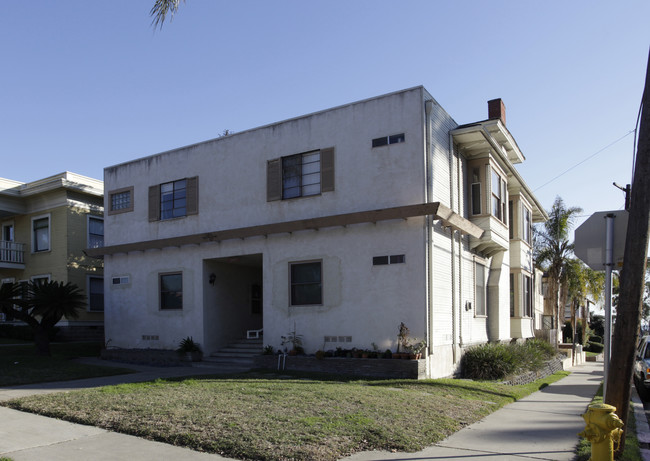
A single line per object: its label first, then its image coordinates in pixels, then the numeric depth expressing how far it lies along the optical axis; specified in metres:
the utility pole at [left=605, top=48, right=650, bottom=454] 6.73
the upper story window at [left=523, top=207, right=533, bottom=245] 23.87
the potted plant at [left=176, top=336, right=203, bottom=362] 17.67
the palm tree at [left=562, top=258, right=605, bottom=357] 33.47
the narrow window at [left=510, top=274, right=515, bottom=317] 22.25
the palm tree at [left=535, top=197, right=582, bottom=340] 32.59
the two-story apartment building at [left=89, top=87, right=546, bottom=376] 14.98
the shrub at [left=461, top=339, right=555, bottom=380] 15.54
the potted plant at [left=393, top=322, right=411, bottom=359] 14.26
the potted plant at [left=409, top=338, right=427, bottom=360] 13.79
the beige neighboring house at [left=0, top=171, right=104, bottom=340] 26.05
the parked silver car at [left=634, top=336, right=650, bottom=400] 13.35
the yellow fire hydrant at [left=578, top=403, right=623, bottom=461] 5.61
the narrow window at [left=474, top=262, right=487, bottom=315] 18.22
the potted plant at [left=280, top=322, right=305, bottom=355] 15.84
